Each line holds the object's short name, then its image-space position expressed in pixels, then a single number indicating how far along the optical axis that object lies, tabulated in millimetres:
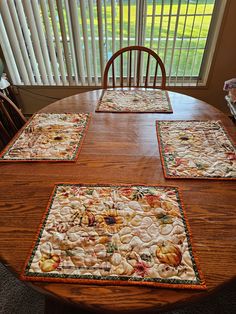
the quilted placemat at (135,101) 1191
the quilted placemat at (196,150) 776
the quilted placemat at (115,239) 501
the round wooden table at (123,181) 476
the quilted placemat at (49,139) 873
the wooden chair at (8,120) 1105
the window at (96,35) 1811
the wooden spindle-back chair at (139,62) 1490
